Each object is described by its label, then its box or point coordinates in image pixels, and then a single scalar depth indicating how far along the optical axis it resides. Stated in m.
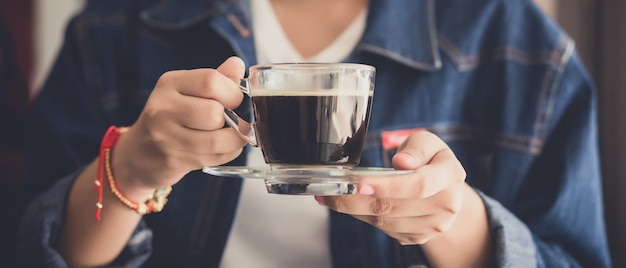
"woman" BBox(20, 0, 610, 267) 0.99
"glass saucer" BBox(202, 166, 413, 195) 0.60
